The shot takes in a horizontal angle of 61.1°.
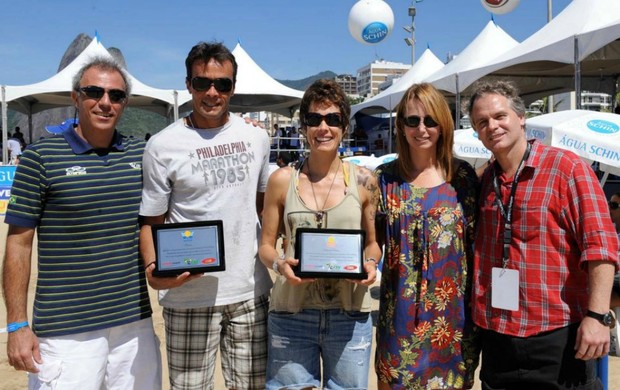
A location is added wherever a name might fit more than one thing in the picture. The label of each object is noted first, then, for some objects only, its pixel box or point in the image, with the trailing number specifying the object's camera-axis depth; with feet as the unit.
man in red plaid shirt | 6.97
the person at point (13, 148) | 54.09
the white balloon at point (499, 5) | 49.88
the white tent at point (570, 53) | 27.55
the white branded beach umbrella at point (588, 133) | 15.90
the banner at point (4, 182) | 43.86
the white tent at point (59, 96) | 50.88
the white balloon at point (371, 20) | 58.34
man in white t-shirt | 8.18
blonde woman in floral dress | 7.82
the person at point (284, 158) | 49.90
